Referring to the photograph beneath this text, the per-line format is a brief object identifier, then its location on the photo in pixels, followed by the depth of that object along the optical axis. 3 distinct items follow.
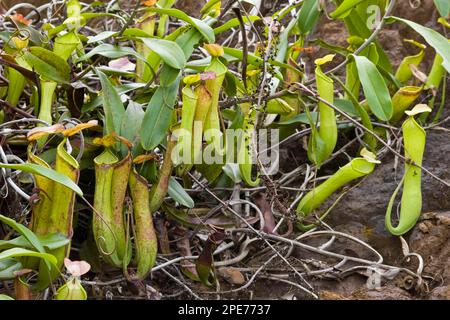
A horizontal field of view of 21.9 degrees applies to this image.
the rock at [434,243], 1.63
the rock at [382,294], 1.56
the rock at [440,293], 1.53
